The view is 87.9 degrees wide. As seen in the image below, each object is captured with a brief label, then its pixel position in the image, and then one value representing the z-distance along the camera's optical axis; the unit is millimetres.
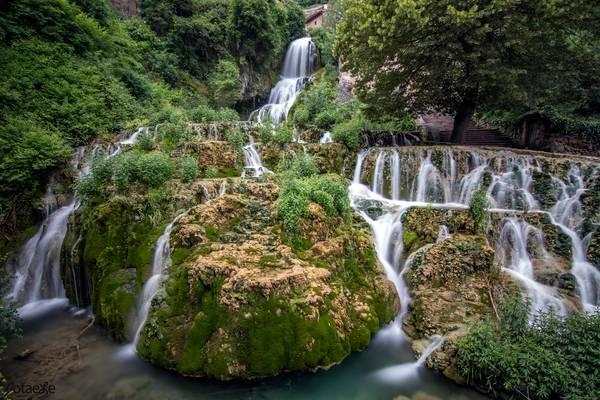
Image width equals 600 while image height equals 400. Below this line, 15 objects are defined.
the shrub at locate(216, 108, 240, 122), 16359
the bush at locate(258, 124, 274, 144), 13000
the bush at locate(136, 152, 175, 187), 8672
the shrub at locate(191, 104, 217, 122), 16055
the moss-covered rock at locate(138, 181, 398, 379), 5746
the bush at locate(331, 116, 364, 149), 13000
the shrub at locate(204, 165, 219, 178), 10680
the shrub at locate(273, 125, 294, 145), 12812
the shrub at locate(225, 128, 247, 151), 12047
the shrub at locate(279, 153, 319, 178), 10130
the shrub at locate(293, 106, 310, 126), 16703
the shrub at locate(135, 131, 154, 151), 11484
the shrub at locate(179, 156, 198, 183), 9250
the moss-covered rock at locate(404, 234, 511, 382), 6853
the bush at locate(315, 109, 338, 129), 15703
